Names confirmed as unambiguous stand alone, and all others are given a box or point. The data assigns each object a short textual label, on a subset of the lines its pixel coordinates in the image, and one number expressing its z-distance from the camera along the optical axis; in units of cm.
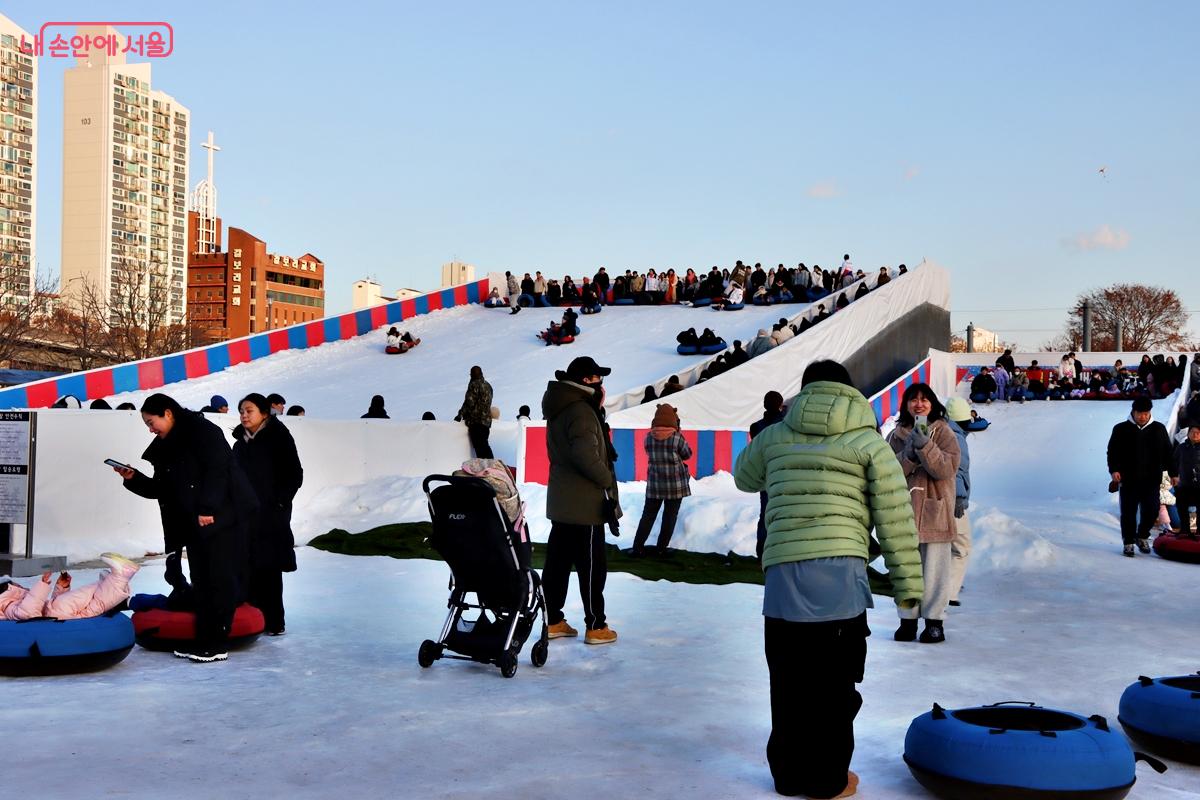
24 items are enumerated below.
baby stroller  708
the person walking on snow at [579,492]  779
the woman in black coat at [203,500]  718
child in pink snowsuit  693
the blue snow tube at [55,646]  665
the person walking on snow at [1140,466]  1377
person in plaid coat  1266
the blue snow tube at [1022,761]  445
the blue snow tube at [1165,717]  514
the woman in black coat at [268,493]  815
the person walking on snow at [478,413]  1798
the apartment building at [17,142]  13775
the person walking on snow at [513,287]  3575
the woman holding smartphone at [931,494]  838
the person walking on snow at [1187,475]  1379
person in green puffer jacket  464
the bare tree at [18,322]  5062
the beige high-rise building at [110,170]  16538
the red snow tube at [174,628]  738
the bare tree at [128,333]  5441
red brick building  16725
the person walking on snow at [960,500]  873
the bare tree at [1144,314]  7831
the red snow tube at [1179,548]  1302
